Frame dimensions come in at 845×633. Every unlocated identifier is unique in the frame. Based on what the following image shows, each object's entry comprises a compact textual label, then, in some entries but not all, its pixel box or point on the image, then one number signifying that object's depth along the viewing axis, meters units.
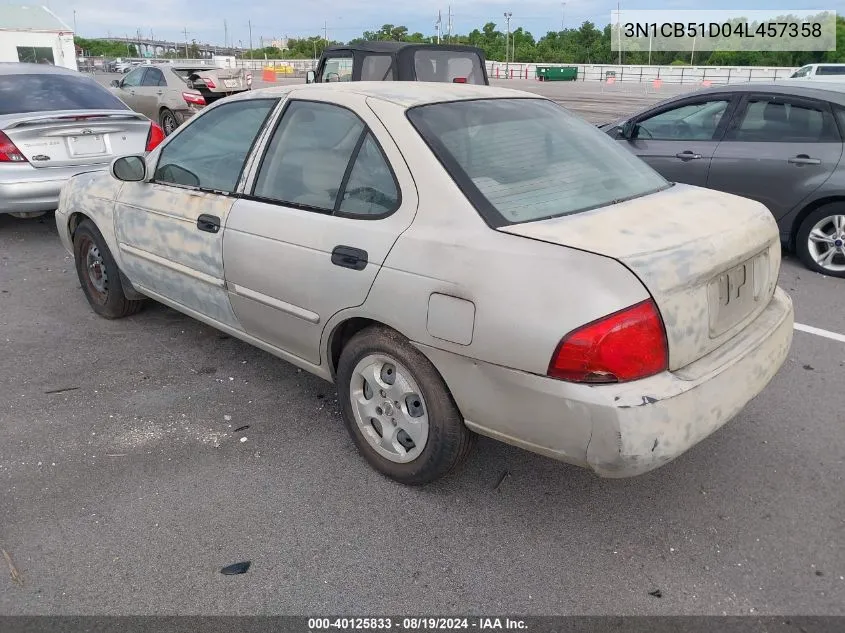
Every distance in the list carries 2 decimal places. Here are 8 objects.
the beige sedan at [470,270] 2.28
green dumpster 58.00
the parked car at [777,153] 5.86
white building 35.78
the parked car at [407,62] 9.39
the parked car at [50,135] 6.28
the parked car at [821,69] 20.27
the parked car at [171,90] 14.46
